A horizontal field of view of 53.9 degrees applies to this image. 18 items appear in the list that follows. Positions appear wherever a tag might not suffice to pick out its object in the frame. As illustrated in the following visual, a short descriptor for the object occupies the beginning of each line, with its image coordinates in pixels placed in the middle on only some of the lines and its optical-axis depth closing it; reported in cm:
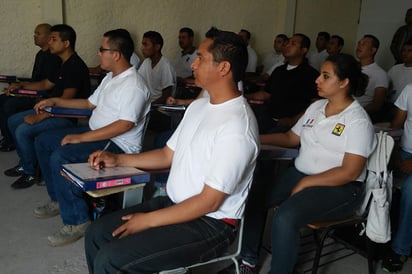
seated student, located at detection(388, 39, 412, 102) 365
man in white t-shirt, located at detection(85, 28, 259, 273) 130
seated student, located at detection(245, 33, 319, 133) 329
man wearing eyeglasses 223
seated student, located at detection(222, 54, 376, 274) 172
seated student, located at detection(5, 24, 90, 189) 287
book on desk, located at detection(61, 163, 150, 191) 142
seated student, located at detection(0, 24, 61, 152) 356
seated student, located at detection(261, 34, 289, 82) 598
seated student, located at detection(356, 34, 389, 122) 354
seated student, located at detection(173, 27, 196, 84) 530
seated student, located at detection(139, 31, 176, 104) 407
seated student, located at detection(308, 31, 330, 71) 627
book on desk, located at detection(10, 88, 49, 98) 306
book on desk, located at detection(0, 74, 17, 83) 372
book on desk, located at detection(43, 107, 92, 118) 250
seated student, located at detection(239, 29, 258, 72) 577
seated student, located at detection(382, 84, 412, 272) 210
